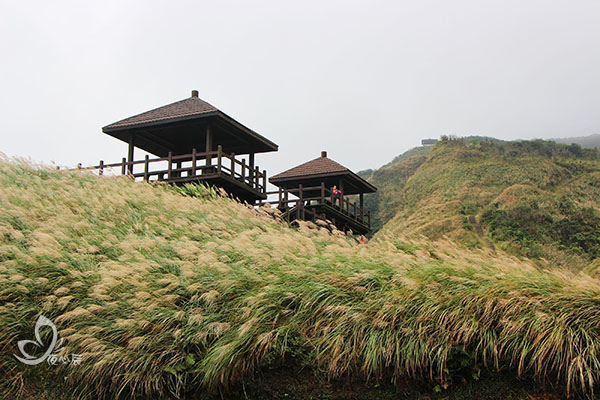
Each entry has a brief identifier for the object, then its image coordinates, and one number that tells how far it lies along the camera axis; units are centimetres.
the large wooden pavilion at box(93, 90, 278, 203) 1819
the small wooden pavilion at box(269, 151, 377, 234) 2270
